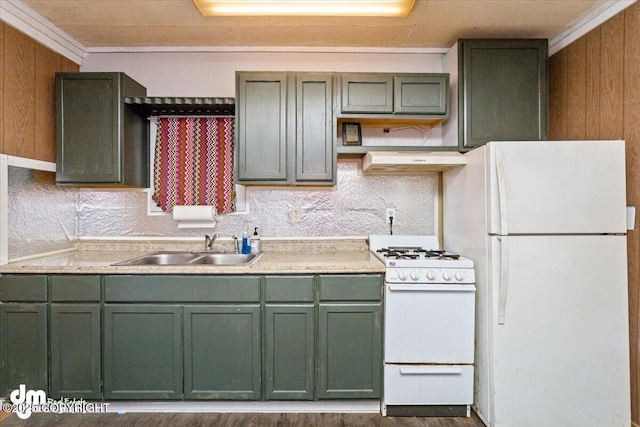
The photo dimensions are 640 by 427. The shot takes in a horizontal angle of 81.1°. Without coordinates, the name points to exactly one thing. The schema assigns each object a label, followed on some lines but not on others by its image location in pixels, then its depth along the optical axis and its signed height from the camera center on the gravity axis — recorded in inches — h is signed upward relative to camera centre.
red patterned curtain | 112.8 +15.4
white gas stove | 85.3 -27.1
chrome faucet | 109.8 -8.0
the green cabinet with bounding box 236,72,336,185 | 100.1 +23.8
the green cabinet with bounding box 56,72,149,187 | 99.7 +23.0
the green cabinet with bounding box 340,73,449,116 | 100.3 +32.5
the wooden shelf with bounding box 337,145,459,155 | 101.3 +18.1
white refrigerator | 77.4 -14.8
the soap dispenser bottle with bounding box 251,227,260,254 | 109.3 -9.0
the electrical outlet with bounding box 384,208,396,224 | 114.1 +0.0
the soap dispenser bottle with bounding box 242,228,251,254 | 108.7 -9.1
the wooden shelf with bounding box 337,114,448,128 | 101.5 +26.8
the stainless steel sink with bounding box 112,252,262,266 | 106.8 -12.7
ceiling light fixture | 84.2 +47.6
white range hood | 94.9 +13.9
